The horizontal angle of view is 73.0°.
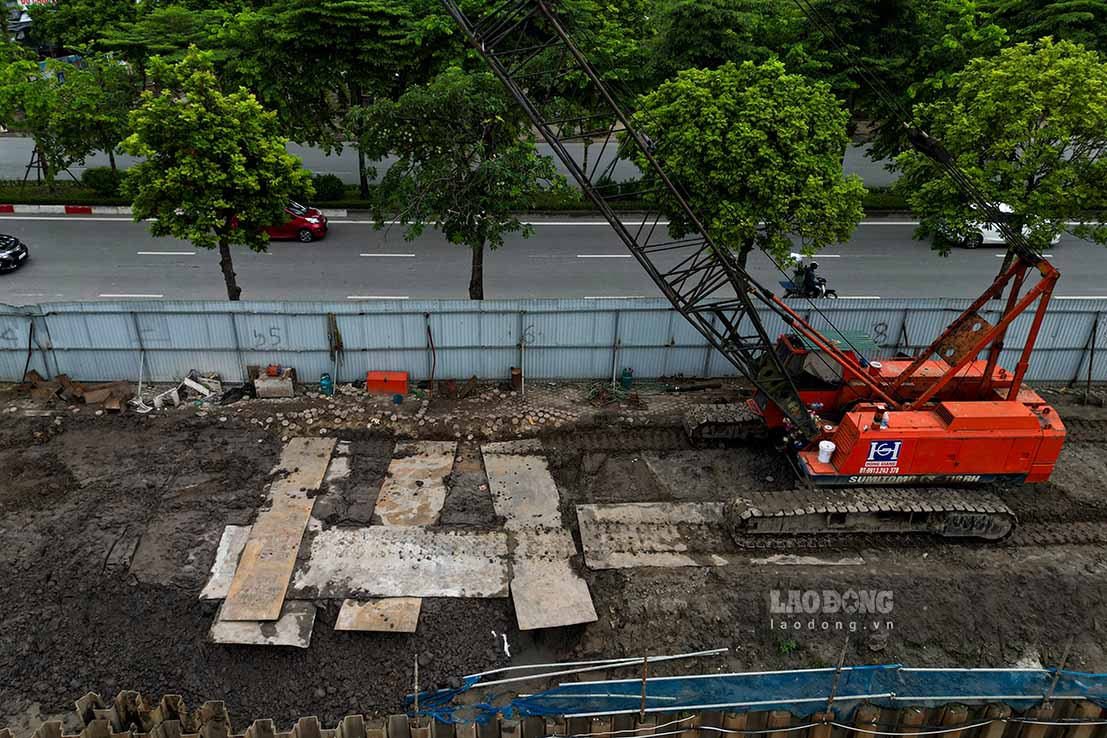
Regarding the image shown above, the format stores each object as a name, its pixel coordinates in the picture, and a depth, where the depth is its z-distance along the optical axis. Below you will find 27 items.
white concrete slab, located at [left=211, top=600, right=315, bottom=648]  11.15
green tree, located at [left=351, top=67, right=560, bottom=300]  17.19
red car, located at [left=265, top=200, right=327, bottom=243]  27.99
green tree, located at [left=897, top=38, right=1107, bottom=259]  16.78
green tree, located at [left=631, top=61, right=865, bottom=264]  17.09
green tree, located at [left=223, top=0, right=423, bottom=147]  25.22
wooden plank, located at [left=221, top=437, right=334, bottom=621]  11.72
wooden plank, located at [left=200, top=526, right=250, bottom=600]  12.09
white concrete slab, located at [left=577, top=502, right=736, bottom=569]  13.27
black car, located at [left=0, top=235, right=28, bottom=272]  24.83
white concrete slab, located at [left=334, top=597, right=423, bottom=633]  11.48
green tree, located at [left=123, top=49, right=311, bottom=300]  17.08
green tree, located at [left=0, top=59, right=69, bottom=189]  27.91
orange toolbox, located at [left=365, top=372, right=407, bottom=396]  18.09
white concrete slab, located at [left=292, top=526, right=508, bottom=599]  12.27
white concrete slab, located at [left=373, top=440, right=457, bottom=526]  14.09
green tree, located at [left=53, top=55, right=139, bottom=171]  27.88
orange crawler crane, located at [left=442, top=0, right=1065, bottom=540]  13.45
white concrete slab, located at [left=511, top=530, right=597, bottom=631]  11.78
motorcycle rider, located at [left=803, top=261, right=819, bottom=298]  22.12
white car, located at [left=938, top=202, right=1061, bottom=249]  18.42
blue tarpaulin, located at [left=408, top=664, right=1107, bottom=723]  10.10
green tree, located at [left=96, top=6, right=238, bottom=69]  28.98
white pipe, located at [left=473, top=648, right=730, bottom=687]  10.57
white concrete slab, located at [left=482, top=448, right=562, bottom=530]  14.12
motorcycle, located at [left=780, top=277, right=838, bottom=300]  21.03
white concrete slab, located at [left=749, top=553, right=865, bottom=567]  13.41
